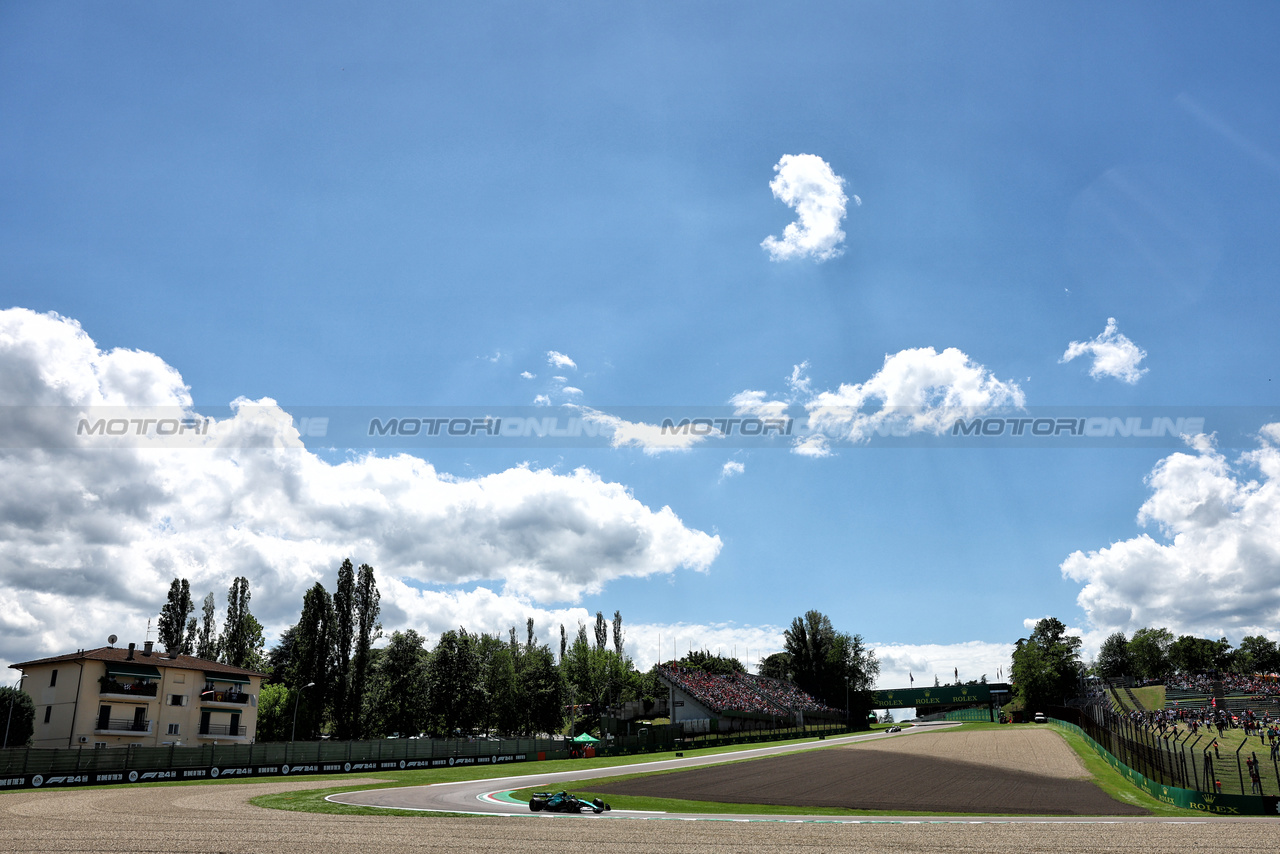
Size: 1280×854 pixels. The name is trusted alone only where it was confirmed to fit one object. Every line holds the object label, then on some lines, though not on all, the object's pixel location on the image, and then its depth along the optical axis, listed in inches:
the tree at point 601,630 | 5538.9
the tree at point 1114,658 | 7086.6
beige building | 2369.6
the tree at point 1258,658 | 6323.8
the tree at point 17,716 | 2349.9
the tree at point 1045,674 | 4867.1
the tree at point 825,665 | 5201.8
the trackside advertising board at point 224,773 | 1681.8
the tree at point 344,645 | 2938.0
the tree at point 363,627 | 2955.2
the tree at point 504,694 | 4124.0
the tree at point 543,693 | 3959.2
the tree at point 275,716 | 3331.7
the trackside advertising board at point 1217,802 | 1314.0
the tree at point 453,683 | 3417.8
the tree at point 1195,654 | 6673.2
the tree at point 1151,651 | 6717.5
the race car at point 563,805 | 1325.0
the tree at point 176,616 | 3319.4
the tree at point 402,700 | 3444.9
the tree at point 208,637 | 3659.0
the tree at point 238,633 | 3569.6
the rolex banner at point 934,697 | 5541.3
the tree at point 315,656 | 3024.1
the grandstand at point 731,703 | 3799.2
